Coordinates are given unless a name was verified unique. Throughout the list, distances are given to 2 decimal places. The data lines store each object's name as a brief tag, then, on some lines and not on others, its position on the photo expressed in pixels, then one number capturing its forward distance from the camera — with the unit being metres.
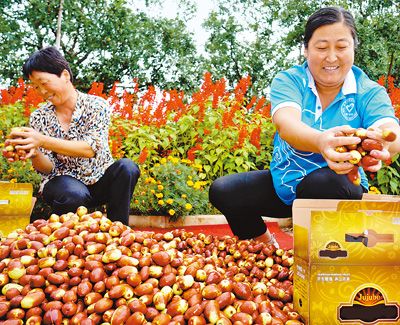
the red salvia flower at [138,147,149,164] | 3.98
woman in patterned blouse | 2.60
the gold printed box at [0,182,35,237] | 2.30
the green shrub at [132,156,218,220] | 3.87
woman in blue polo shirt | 1.94
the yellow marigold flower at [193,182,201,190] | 4.05
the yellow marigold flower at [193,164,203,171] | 4.26
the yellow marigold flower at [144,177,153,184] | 3.93
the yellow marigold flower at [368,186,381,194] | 4.22
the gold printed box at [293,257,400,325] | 1.39
